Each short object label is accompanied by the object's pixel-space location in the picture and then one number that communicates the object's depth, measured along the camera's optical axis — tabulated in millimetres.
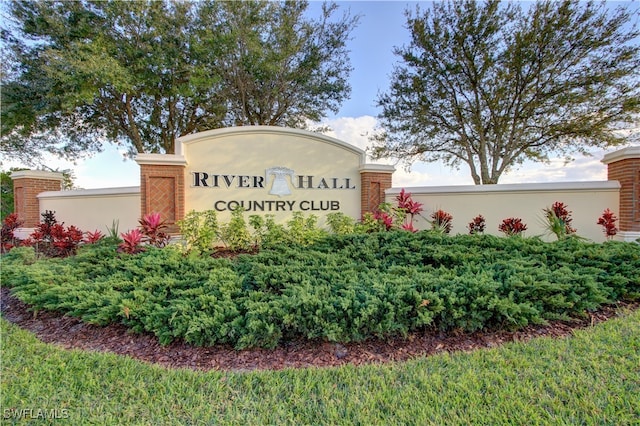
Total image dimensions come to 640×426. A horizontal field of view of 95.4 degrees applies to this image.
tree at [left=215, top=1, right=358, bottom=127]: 11094
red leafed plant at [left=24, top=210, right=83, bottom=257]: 5676
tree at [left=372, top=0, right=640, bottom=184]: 11008
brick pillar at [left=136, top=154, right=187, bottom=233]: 6059
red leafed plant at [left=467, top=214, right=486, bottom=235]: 7309
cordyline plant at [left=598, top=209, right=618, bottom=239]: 6086
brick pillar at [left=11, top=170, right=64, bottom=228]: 8328
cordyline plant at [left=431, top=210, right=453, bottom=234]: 7453
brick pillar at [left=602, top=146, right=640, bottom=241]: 6098
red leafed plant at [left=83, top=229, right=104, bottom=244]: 5562
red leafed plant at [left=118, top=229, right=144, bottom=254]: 4734
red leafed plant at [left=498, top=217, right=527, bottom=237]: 6746
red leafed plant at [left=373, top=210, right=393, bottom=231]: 6945
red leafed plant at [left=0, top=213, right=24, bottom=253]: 7131
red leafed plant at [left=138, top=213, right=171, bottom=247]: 5266
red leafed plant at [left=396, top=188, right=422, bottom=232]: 7547
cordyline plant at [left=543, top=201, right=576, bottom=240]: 5996
